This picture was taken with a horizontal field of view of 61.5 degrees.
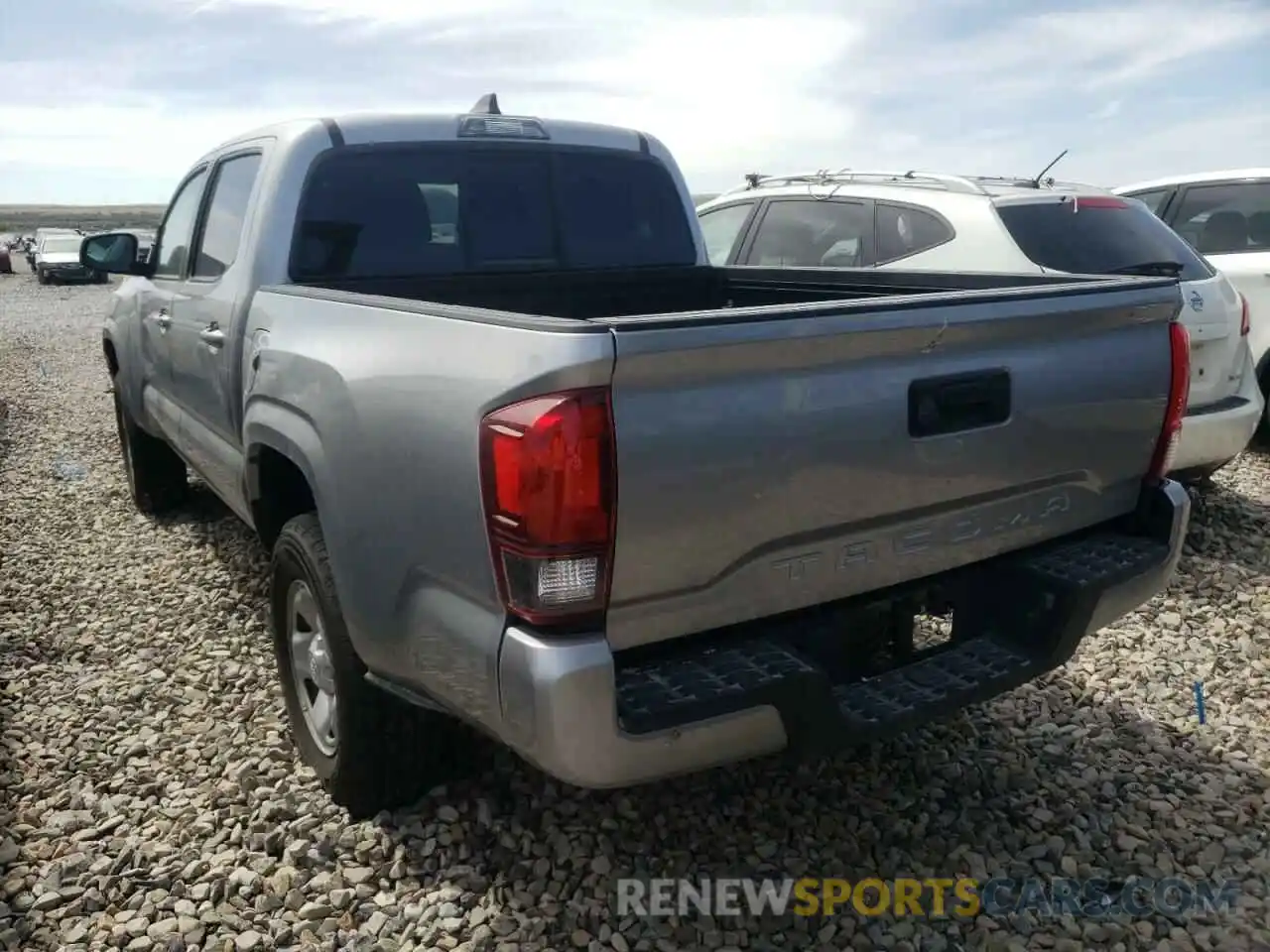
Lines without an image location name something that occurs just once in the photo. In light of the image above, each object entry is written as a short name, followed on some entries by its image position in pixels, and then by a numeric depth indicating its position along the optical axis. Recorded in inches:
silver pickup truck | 79.7
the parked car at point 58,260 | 1417.3
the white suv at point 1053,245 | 210.2
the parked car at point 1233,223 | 277.3
